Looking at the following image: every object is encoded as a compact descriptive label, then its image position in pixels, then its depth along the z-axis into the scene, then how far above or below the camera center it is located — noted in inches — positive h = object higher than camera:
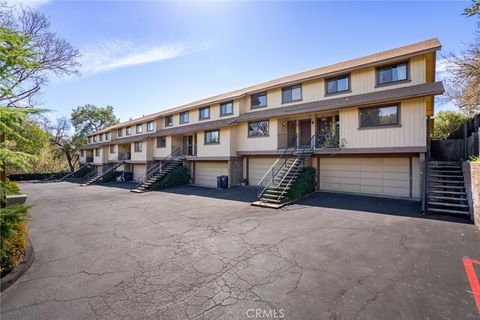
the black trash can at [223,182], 717.9 -66.7
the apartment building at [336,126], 457.7 +90.6
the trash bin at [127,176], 1138.0 -73.2
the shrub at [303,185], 494.6 -56.7
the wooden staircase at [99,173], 1059.5 -59.3
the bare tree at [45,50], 545.6 +297.7
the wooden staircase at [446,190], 353.1 -51.9
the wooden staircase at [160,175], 761.6 -48.7
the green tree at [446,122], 898.7 +151.7
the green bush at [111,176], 1117.7 -72.5
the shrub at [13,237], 160.4 -70.6
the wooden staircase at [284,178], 474.0 -40.3
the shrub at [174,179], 771.3 -63.2
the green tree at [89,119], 1795.0 +344.4
